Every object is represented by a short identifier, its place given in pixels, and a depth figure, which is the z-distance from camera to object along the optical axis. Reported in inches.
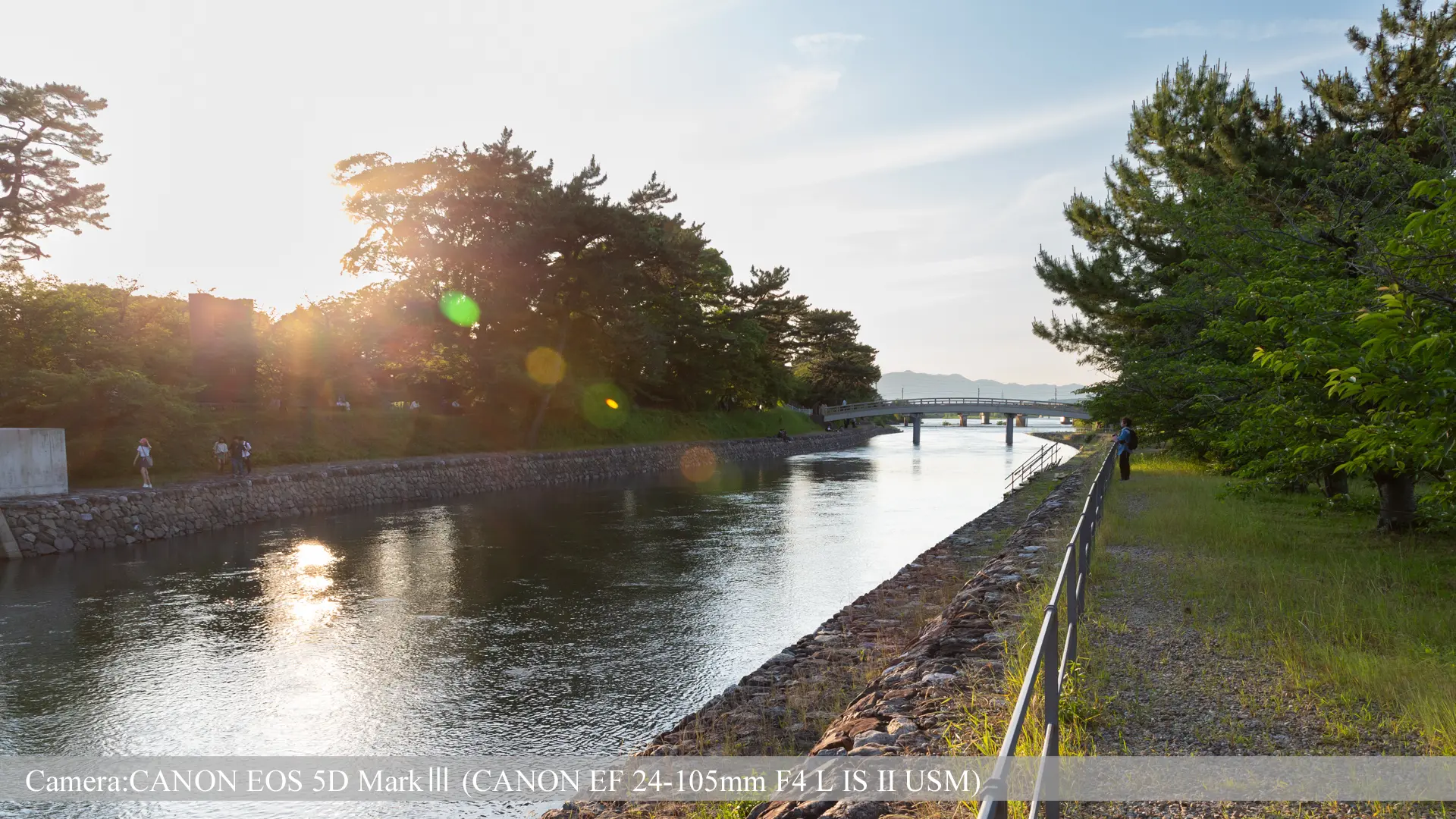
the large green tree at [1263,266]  299.3
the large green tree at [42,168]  1106.1
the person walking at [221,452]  968.3
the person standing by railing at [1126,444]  831.7
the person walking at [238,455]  967.0
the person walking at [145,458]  835.4
